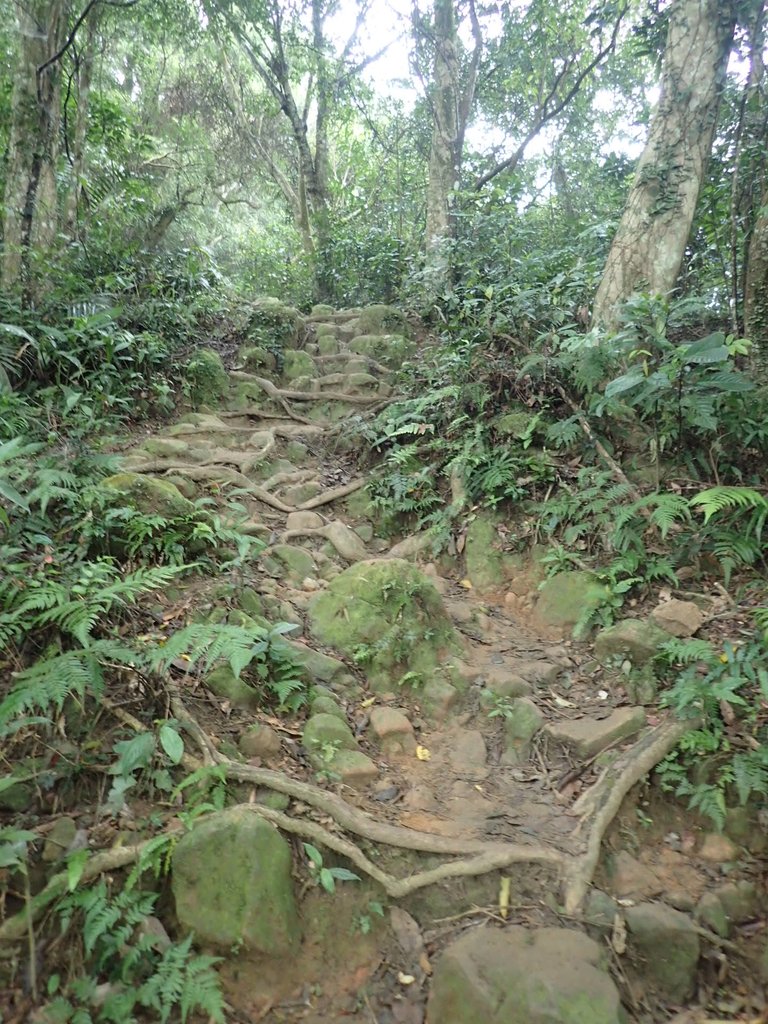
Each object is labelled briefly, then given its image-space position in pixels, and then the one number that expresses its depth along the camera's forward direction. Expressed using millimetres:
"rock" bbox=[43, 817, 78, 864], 2479
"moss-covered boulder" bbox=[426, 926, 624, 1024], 2207
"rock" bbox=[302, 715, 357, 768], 3406
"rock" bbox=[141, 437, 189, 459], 6266
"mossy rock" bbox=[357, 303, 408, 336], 10188
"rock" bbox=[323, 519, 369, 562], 5754
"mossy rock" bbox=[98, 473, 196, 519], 4457
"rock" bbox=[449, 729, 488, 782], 3699
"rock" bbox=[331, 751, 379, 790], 3373
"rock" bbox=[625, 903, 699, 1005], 2580
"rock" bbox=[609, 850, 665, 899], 2916
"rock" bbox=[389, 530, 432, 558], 5844
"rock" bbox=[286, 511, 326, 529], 6055
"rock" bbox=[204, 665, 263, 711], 3525
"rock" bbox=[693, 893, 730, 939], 2742
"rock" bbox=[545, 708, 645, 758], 3656
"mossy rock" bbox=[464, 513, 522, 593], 5449
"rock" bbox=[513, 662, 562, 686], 4328
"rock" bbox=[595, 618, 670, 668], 4043
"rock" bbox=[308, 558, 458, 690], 4312
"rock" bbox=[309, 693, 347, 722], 3715
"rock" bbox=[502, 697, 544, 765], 3825
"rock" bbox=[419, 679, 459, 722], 4113
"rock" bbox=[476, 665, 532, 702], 4160
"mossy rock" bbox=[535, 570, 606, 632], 4652
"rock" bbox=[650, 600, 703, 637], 4101
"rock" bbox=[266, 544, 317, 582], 5332
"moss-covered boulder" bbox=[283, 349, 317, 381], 9188
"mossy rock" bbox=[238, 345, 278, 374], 9047
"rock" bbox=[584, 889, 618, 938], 2734
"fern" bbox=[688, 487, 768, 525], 3947
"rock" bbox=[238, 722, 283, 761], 3291
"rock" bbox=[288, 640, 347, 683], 4044
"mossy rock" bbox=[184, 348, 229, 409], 7918
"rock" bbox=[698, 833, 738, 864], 3033
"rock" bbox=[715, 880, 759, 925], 2797
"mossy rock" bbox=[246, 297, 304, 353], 9484
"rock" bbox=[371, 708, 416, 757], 3799
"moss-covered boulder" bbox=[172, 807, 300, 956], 2463
